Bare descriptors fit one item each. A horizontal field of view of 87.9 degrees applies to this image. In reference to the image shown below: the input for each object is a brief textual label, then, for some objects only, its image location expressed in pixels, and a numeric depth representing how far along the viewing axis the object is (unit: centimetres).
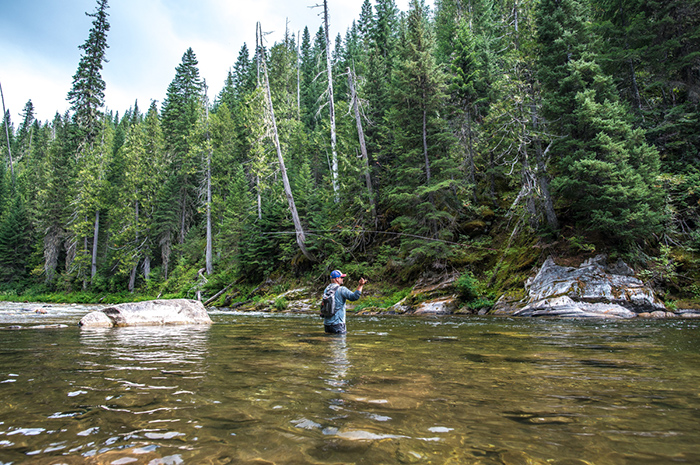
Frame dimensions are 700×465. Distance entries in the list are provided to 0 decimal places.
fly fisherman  717
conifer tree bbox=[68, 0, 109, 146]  3762
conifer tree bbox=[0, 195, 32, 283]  4247
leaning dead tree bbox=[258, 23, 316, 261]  2066
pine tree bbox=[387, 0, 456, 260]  1606
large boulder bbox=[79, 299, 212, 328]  938
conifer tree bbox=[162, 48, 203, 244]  3444
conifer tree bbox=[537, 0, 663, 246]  1081
